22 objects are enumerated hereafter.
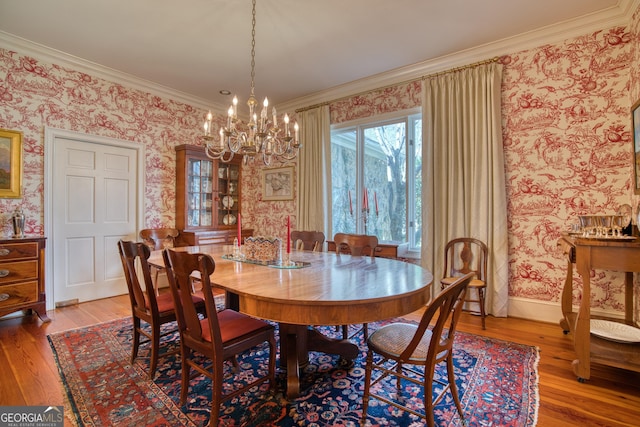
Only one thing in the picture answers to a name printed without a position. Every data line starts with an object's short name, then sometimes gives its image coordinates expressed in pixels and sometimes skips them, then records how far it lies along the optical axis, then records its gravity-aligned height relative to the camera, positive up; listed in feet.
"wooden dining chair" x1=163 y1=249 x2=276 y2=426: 4.83 -2.05
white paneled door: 11.35 +0.16
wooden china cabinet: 14.23 +1.03
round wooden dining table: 4.38 -1.17
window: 12.51 +1.72
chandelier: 7.19 +2.03
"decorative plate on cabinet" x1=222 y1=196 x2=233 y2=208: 16.17 +0.87
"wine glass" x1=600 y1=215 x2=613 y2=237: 7.07 -0.21
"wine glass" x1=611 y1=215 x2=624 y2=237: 7.12 -0.13
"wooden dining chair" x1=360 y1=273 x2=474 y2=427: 4.48 -2.17
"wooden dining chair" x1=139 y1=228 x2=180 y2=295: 12.20 -0.82
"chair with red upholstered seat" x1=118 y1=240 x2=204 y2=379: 6.31 -2.01
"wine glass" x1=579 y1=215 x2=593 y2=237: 7.66 -0.16
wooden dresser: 9.07 -1.77
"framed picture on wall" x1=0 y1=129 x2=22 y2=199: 9.99 +1.82
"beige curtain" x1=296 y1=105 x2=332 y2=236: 14.37 +2.24
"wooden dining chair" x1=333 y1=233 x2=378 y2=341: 8.13 -0.75
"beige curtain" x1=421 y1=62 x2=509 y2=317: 10.25 +1.68
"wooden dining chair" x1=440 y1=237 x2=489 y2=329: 10.24 -1.53
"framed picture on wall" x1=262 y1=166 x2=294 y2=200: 16.16 +1.86
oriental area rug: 5.23 -3.45
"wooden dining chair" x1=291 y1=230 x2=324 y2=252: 10.10 -0.77
